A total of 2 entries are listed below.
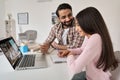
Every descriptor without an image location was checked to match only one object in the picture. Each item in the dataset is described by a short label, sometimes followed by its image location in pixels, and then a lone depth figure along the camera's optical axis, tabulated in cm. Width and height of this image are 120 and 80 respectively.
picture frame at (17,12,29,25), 521
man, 205
